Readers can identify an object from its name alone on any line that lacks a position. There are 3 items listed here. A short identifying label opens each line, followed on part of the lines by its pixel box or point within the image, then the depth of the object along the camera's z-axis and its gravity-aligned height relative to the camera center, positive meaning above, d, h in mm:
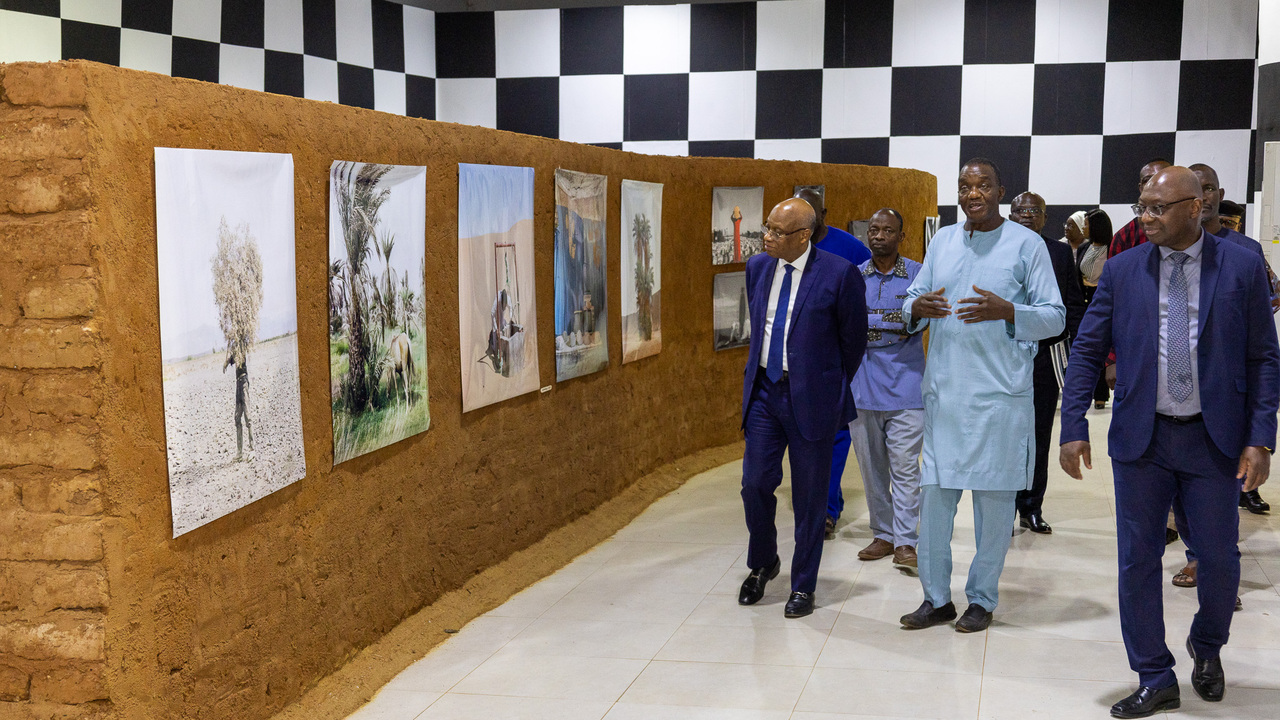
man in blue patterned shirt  5039 -669
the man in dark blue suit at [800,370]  4320 -515
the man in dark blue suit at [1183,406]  3254 -492
